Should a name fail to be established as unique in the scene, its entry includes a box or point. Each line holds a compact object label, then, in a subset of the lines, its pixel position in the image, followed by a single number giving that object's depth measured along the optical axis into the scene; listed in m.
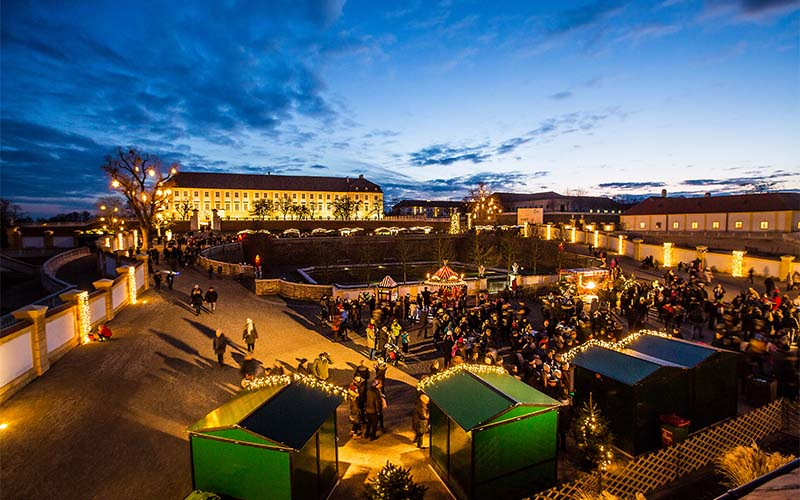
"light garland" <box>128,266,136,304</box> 16.72
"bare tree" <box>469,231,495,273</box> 31.60
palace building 83.25
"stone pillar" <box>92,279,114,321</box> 13.88
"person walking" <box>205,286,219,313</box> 16.27
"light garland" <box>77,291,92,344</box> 12.01
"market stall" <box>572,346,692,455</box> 7.12
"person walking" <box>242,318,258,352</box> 11.92
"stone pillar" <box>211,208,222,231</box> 46.62
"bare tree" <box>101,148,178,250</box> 27.44
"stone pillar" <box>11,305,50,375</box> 9.59
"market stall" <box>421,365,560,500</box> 5.68
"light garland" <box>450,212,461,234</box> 52.62
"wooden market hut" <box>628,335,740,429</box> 7.54
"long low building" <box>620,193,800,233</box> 38.41
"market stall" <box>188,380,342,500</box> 4.99
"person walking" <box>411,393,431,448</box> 7.35
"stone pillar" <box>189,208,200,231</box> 46.50
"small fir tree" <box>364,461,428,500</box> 4.83
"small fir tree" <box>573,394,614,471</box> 6.14
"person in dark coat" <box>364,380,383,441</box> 7.69
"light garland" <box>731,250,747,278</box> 23.50
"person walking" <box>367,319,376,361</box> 12.59
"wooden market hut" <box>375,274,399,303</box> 18.28
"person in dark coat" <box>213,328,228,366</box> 11.30
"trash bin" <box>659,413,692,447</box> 6.94
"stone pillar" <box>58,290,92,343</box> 11.68
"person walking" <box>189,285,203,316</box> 15.85
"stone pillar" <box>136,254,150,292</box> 19.37
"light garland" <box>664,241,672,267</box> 27.74
